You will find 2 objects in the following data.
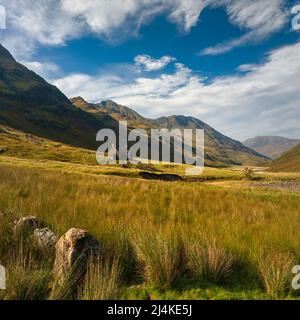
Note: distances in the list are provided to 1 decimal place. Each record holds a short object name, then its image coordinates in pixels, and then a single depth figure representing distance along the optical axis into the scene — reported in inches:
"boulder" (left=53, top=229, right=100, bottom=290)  166.6
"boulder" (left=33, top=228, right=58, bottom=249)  202.8
